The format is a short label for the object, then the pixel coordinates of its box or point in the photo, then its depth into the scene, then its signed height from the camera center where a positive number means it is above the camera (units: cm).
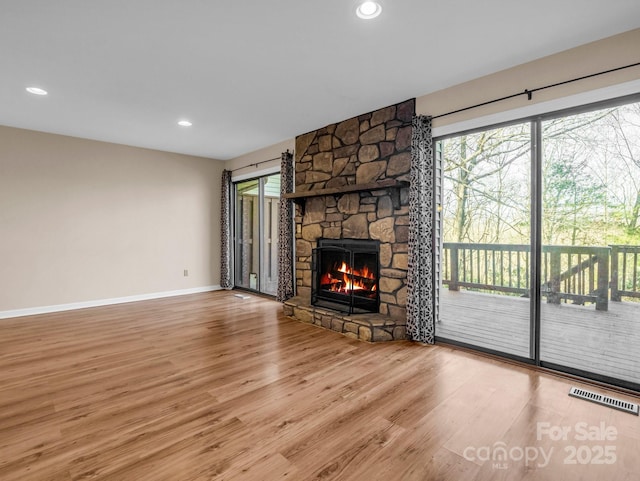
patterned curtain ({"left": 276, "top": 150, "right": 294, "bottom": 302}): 514 +15
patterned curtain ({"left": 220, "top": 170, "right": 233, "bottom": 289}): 657 +15
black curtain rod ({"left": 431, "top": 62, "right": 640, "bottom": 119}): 243 +126
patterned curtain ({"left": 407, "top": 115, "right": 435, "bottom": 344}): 341 +3
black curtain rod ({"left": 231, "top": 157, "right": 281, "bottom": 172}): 560 +135
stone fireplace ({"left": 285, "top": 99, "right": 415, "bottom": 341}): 368 +47
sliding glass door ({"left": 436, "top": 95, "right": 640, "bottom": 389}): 254 +0
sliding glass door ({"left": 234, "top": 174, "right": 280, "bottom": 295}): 605 +8
